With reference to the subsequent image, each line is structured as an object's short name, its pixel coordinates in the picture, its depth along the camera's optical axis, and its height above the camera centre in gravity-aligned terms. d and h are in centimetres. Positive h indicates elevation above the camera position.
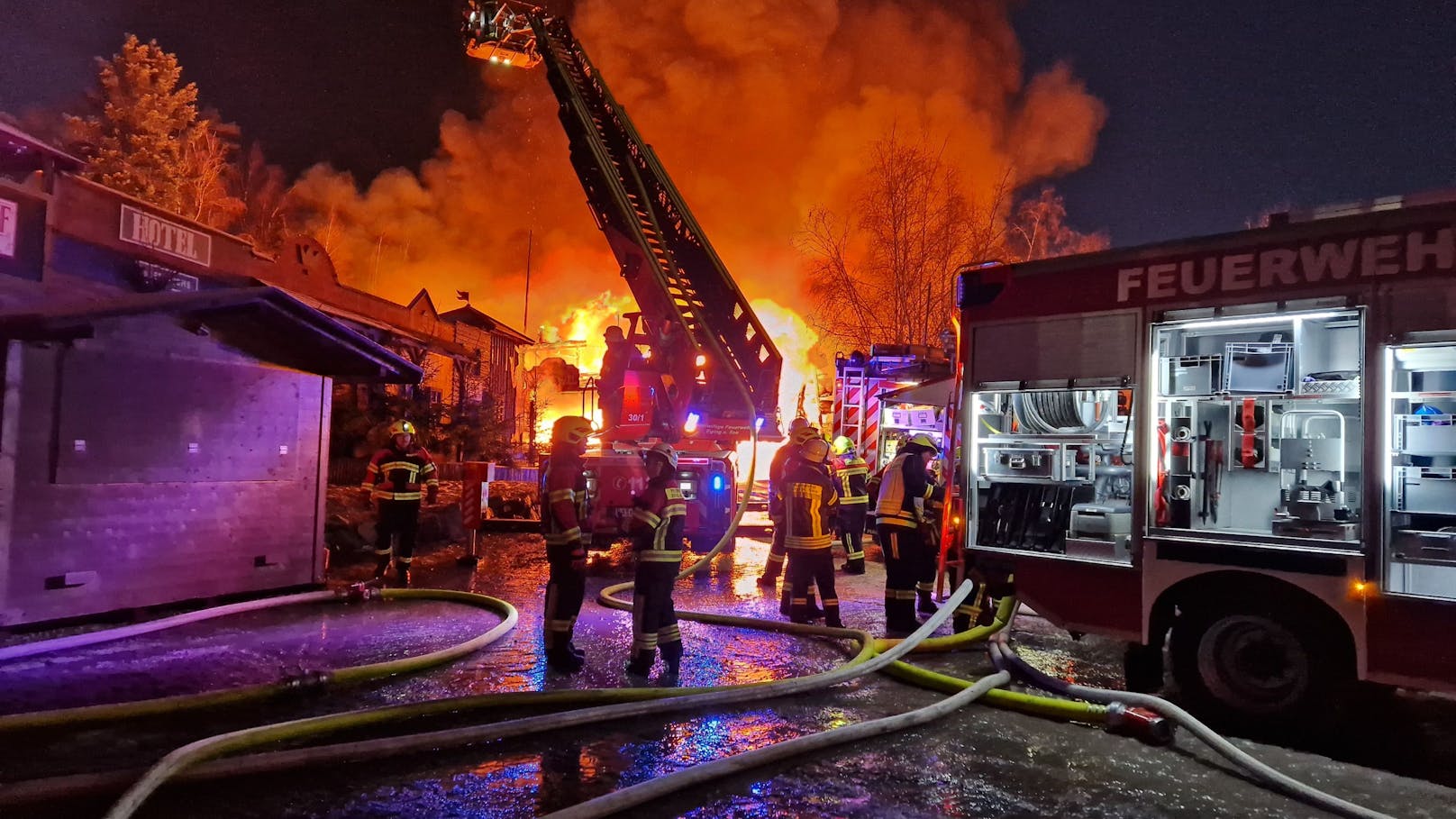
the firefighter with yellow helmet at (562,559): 554 -76
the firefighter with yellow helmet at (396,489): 885 -55
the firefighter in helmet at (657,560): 536 -73
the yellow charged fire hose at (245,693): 392 -140
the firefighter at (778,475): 712 -25
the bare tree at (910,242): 2611 +681
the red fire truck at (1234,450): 425 +10
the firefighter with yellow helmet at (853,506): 793 -52
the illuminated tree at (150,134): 2680 +1018
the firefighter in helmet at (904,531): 700 -63
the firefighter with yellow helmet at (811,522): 685 -57
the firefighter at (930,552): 711 -85
